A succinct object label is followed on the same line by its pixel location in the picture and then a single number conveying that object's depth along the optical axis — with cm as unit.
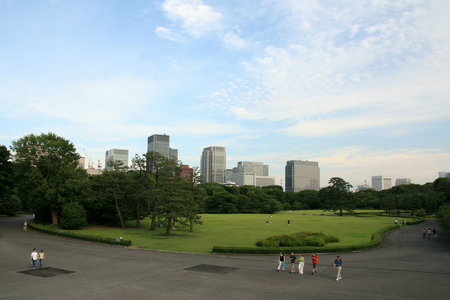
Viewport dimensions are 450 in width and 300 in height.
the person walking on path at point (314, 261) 2309
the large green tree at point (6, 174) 5412
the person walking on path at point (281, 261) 2414
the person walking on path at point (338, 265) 2102
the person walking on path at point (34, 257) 2314
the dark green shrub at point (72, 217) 4841
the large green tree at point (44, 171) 5091
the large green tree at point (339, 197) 9869
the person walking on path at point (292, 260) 2352
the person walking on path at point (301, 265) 2311
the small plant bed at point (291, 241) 3367
